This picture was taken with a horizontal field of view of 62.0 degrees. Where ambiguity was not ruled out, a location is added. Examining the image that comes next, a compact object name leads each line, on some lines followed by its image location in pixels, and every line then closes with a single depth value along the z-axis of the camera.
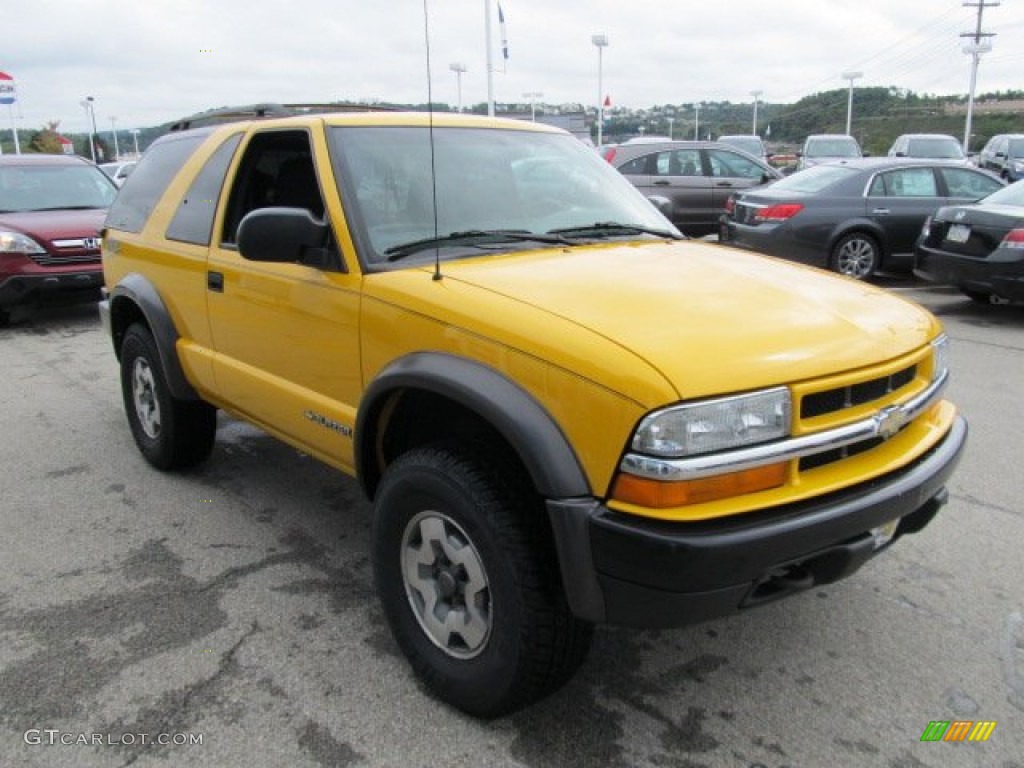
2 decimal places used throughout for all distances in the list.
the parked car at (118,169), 23.38
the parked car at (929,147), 19.25
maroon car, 8.54
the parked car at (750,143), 25.62
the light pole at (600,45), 36.52
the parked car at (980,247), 8.05
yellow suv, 2.14
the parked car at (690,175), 13.12
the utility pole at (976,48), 37.32
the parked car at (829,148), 21.22
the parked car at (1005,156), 20.81
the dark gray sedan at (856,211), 9.83
